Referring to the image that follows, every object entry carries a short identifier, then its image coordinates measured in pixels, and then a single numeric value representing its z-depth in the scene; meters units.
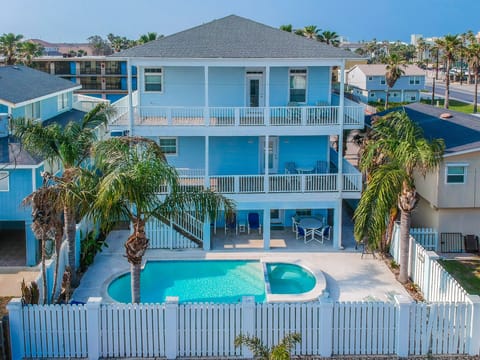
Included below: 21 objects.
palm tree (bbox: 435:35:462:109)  66.56
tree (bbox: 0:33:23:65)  62.47
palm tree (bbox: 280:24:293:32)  48.95
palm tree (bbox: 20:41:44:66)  62.69
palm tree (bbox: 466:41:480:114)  69.25
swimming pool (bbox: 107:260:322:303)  18.89
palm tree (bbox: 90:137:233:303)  14.30
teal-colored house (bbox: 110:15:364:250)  23.16
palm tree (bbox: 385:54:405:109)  68.75
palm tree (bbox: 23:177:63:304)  15.19
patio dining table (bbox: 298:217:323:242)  24.34
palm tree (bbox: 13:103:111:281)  17.97
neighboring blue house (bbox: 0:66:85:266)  20.73
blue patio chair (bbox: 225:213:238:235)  25.69
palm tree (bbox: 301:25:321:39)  55.41
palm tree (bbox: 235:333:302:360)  9.46
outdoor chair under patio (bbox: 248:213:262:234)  25.66
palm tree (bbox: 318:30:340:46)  57.31
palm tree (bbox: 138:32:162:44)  66.50
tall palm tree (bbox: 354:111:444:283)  18.17
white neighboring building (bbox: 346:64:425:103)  77.50
